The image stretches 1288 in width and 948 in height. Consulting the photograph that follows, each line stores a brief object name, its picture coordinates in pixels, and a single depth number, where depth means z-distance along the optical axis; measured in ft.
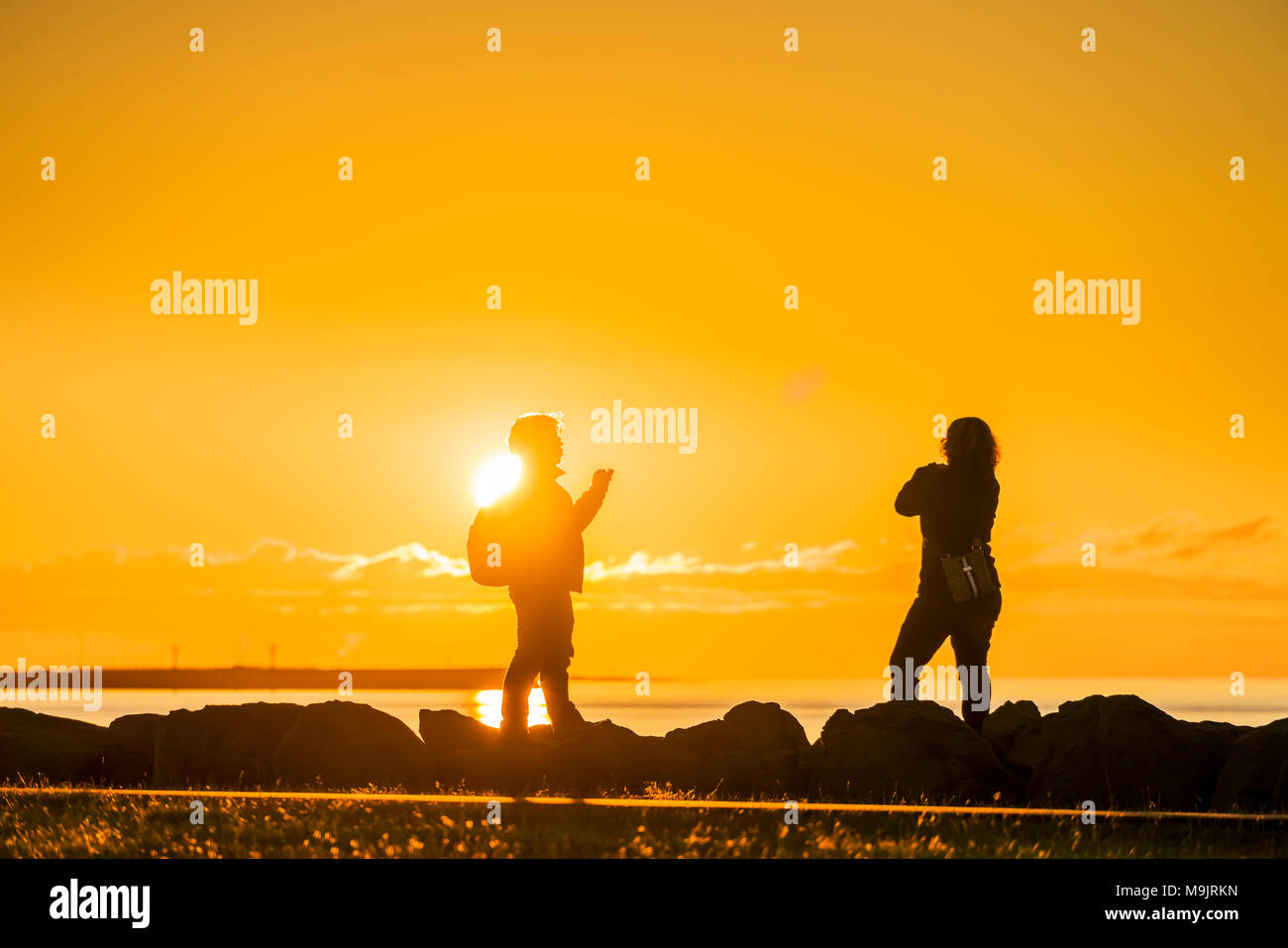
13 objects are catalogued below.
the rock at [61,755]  45.21
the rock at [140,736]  47.09
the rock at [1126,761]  38.19
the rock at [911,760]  38.27
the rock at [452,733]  43.68
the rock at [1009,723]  42.57
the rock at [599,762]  40.73
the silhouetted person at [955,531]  41.34
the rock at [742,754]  40.60
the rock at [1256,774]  37.24
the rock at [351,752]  41.75
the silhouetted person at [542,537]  39.73
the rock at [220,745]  43.83
